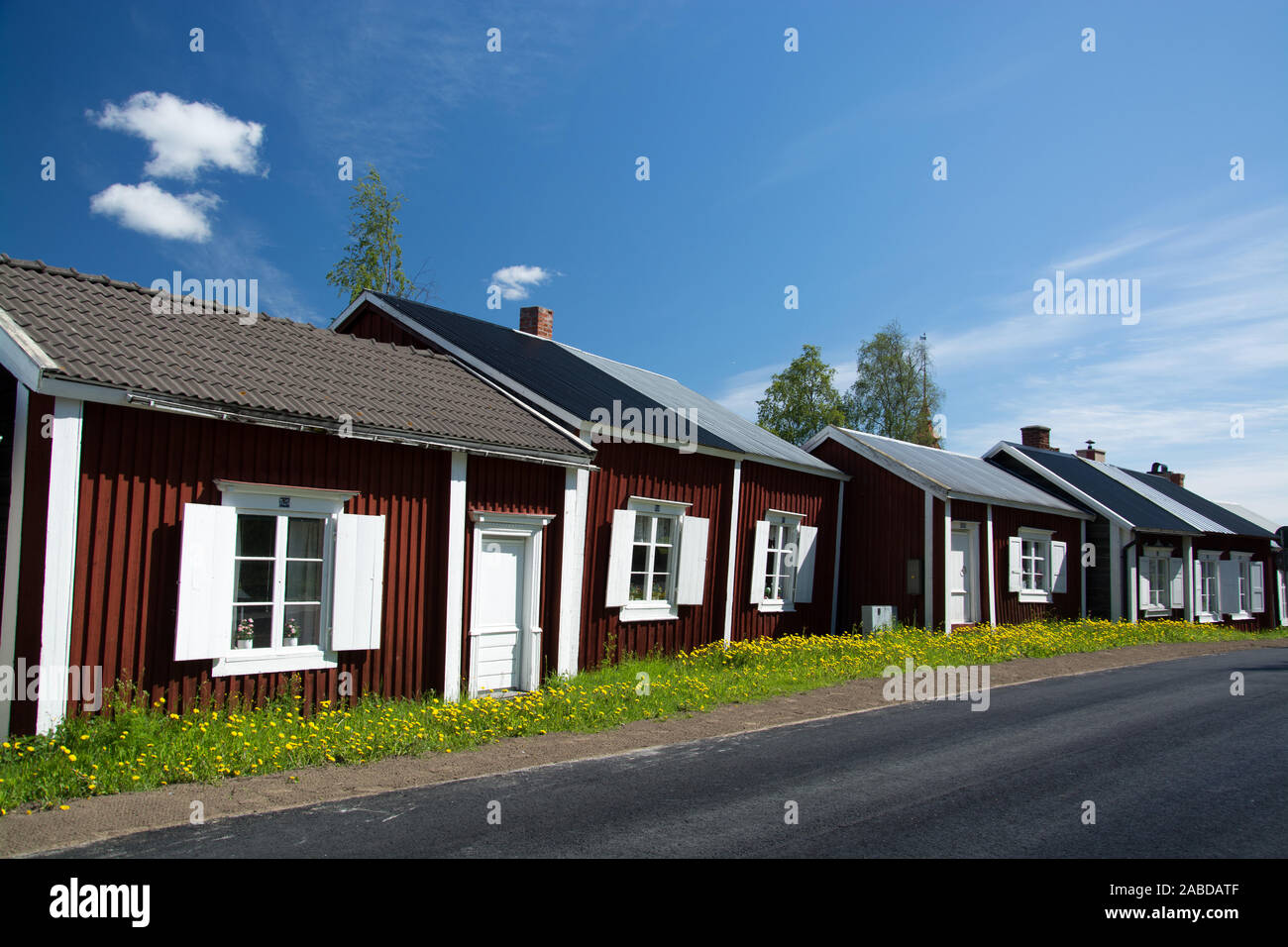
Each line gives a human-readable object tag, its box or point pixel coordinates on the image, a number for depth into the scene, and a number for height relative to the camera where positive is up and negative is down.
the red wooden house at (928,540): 18.38 +0.41
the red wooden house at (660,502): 12.81 +0.85
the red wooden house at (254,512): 7.38 +0.33
